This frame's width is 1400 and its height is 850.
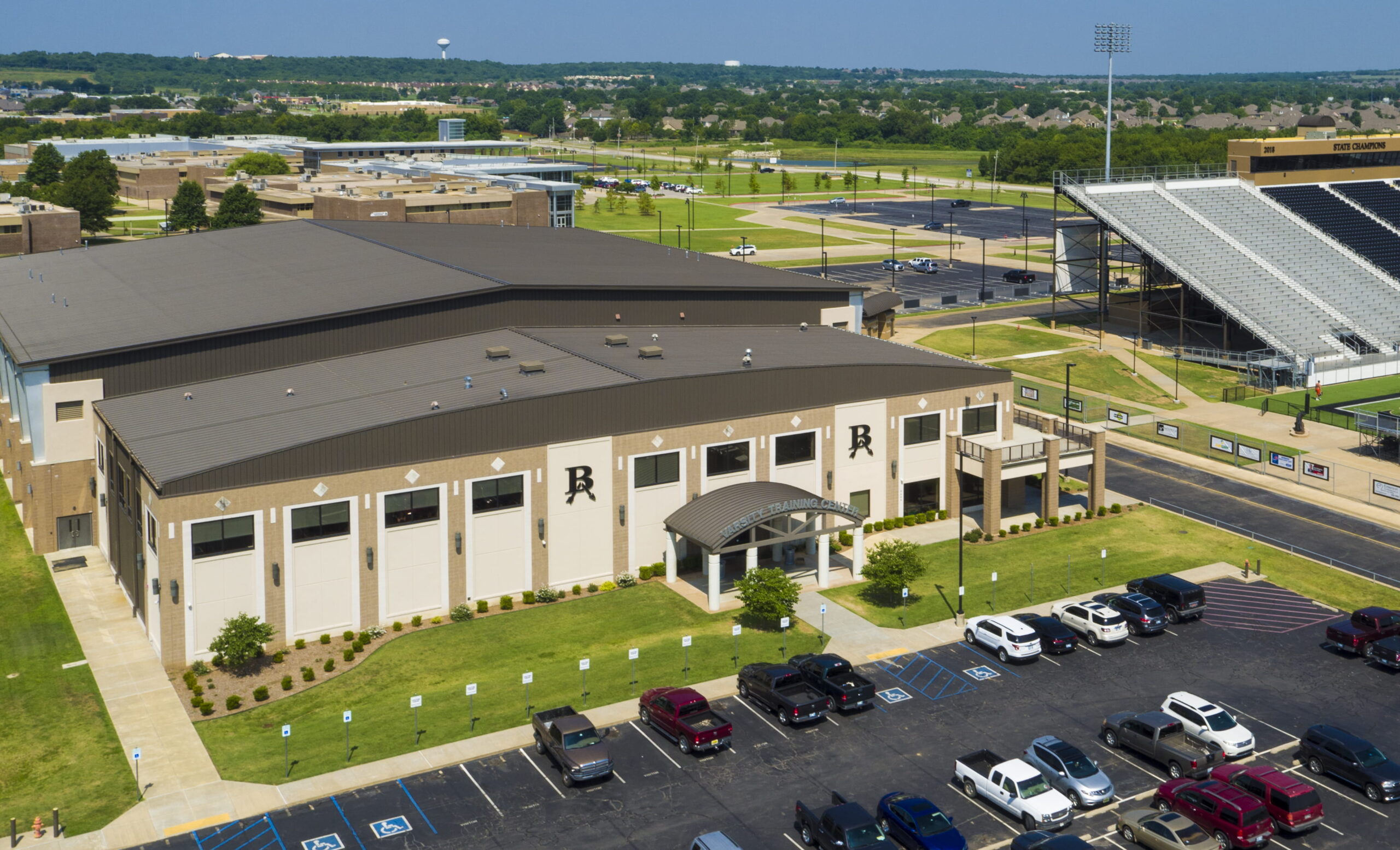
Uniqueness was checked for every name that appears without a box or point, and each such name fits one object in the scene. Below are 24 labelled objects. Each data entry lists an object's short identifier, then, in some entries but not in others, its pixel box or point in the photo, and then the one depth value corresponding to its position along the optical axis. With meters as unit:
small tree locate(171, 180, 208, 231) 170.62
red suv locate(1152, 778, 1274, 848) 37.31
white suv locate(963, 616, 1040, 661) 50.69
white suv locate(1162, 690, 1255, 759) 42.94
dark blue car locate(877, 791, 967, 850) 36.88
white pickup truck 38.66
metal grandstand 102.62
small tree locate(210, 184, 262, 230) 160.00
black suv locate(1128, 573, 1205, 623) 54.78
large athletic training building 51.81
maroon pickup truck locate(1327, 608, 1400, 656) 51.28
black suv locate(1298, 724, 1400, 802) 40.38
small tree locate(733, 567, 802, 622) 53.50
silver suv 40.16
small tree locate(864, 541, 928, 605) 56.78
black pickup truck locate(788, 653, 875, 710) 46.44
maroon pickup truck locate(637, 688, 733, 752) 43.12
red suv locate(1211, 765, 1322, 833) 38.25
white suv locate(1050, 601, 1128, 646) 52.19
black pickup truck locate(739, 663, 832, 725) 45.44
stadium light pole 142.75
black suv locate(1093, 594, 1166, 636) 53.31
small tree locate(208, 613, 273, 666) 48.81
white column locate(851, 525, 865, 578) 60.31
